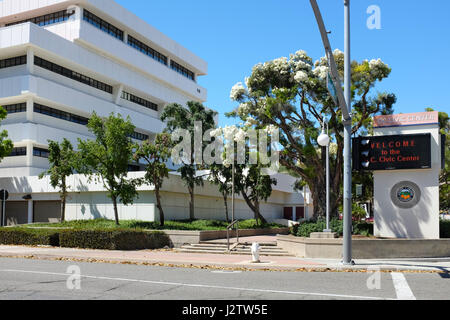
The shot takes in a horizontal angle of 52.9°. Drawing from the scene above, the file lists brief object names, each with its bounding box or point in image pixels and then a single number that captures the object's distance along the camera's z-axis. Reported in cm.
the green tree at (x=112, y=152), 2636
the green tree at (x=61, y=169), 3109
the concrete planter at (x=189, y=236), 2261
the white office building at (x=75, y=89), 3472
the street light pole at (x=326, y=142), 1788
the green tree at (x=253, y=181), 3309
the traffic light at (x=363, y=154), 1488
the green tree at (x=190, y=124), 3158
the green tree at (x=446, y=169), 3316
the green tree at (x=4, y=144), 3225
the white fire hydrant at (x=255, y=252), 1633
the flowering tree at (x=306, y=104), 2389
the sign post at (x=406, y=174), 1862
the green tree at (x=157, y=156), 2733
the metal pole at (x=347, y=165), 1476
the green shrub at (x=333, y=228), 2081
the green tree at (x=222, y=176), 3238
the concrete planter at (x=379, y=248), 1714
